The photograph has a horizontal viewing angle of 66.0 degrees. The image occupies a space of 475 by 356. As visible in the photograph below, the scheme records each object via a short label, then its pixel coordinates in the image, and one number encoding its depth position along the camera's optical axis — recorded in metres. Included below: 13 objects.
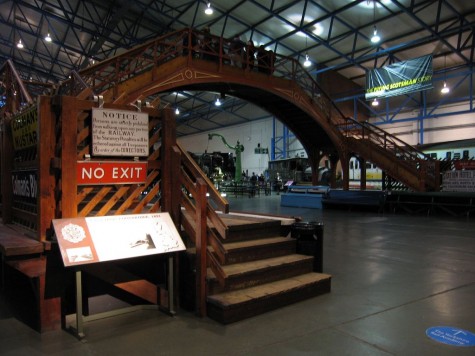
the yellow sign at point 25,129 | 3.80
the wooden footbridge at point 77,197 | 3.56
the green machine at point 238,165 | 23.33
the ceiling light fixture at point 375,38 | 16.19
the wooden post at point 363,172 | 17.31
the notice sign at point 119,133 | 3.79
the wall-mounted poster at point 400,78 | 17.19
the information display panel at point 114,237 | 3.30
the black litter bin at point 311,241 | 5.14
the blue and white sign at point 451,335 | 3.20
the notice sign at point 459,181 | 13.88
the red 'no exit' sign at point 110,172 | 3.73
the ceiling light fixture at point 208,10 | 15.91
